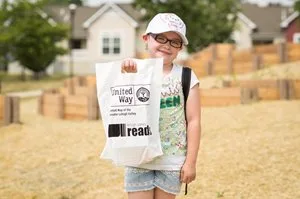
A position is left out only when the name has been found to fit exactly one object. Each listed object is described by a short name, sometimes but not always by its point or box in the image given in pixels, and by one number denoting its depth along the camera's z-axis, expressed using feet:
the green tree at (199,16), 101.65
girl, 8.86
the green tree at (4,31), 88.59
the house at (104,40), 129.18
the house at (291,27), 134.83
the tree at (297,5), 78.95
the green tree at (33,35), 94.38
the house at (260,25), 136.26
